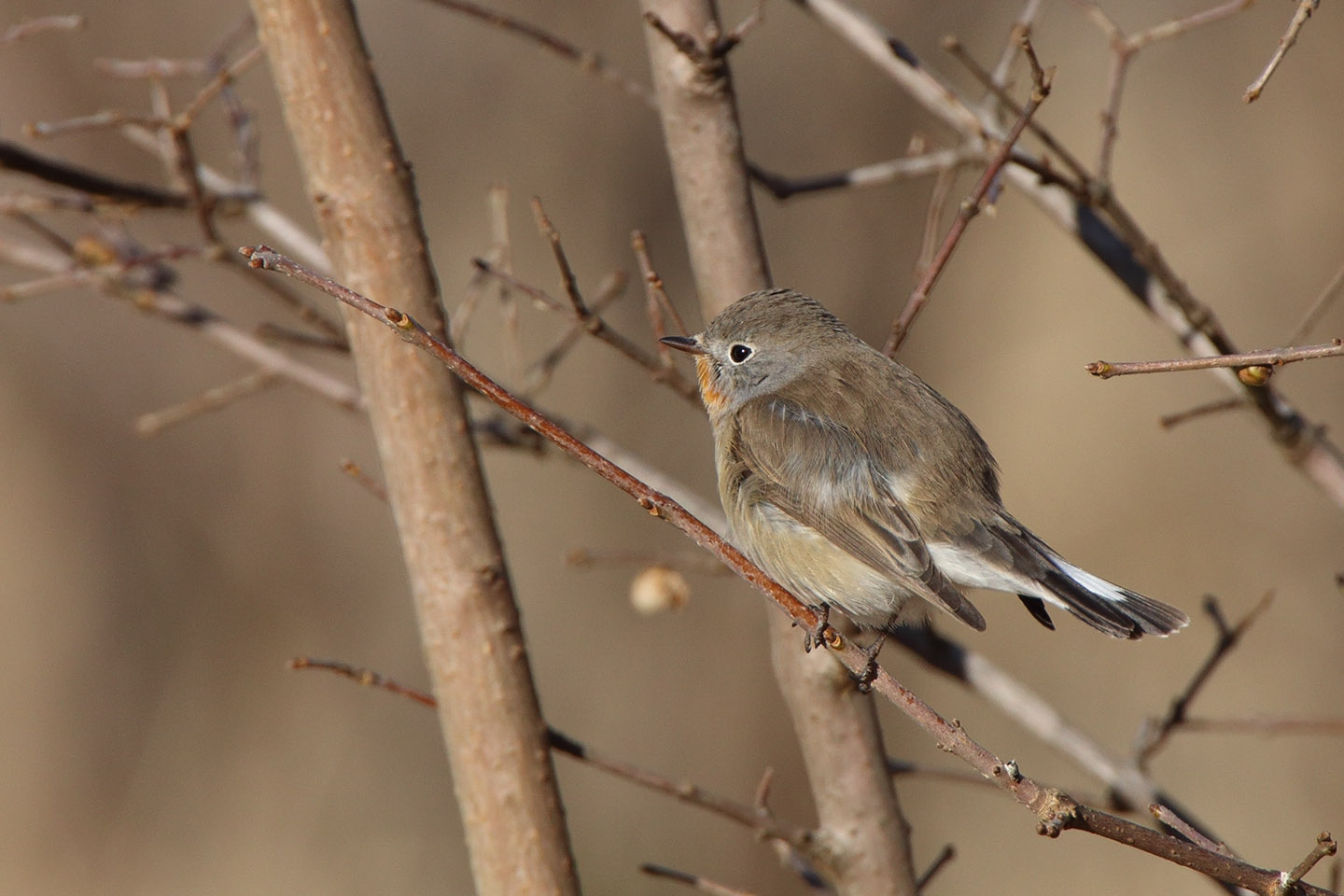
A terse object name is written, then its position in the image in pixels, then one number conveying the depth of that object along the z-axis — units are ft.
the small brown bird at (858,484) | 19.74
